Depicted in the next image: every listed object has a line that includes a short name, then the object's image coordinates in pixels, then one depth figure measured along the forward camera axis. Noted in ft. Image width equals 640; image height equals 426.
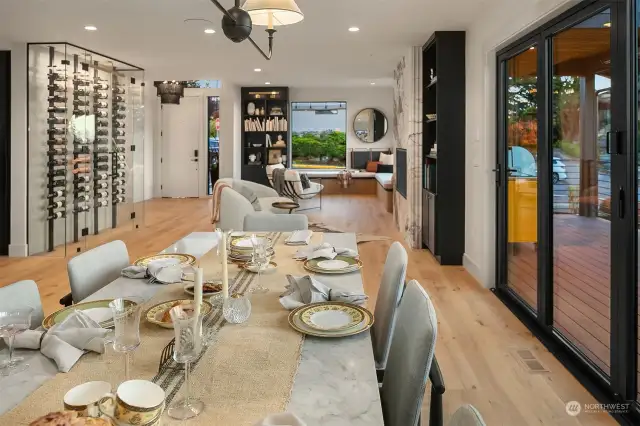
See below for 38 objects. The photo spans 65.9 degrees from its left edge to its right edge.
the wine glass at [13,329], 3.83
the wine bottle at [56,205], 19.31
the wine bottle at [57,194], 19.25
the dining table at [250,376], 3.25
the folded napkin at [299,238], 8.57
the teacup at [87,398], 2.87
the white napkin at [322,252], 7.23
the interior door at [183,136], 38.78
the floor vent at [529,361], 9.05
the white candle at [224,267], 4.97
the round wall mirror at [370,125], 40.42
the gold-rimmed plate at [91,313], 4.70
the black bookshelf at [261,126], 37.01
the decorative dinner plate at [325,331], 4.47
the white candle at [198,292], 3.84
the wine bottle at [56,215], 19.35
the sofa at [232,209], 17.51
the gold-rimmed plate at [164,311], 4.67
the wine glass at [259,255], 6.11
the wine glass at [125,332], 3.58
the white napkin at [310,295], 5.28
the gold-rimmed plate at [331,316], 4.67
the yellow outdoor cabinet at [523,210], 11.69
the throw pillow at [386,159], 39.01
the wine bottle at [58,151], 19.21
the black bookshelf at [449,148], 17.04
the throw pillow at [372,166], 39.76
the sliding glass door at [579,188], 7.48
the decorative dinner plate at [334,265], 6.72
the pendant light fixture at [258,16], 6.21
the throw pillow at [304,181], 30.55
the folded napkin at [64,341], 3.94
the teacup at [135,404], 2.84
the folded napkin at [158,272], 6.18
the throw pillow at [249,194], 21.10
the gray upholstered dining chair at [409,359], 4.02
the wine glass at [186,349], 3.24
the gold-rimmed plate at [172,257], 7.11
